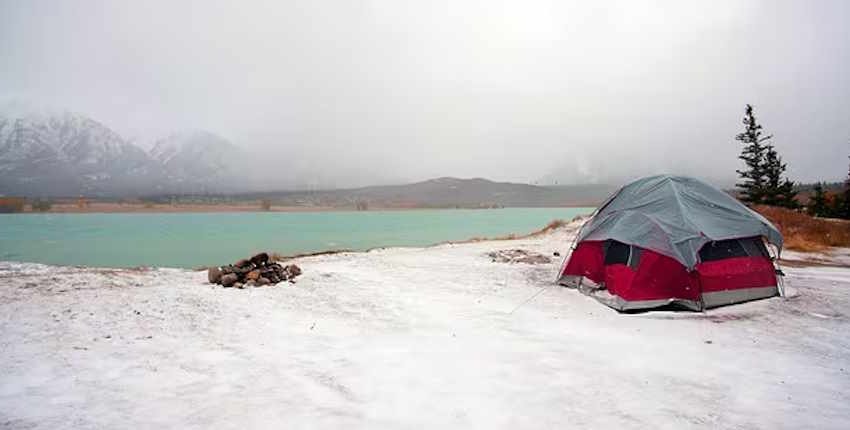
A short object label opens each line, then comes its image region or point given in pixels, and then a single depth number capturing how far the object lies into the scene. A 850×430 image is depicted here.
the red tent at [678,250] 8.45
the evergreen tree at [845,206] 39.71
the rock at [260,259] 11.10
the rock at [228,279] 10.11
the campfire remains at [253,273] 10.25
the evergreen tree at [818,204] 43.49
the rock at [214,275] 10.44
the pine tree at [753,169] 43.12
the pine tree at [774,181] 42.94
